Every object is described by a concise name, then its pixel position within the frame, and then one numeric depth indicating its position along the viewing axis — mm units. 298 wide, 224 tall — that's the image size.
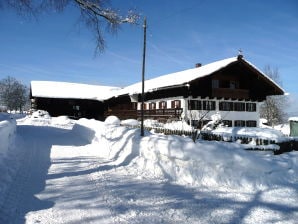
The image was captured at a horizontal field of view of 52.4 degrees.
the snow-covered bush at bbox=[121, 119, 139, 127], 22859
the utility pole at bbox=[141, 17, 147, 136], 12937
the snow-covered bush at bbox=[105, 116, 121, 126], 20880
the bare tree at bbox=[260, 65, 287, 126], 47688
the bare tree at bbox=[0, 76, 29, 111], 88312
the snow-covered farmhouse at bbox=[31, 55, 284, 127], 26438
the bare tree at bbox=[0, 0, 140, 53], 9995
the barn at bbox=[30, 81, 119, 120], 44047
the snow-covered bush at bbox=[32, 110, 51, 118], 37812
